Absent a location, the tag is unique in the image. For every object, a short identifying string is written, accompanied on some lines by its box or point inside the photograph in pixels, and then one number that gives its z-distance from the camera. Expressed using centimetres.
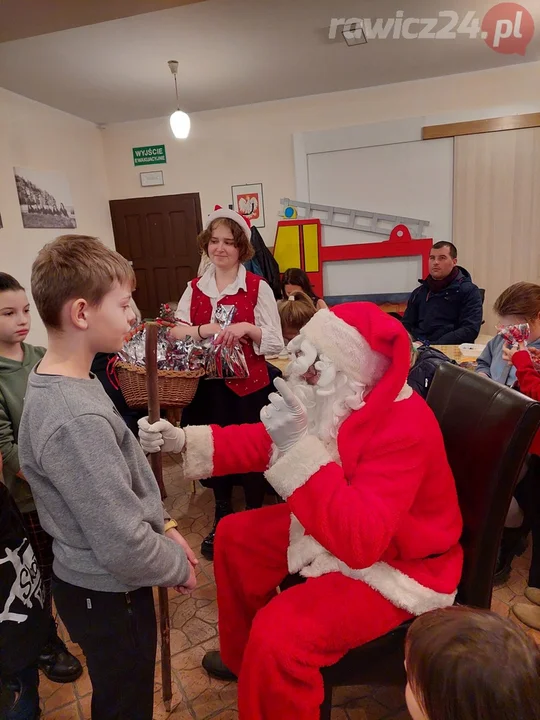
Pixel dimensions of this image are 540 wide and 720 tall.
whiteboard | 480
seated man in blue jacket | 363
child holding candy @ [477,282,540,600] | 182
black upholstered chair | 105
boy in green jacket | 148
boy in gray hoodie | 89
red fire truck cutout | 494
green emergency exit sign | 538
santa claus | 101
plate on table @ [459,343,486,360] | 269
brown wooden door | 547
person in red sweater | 176
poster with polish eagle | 527
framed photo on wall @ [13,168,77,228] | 431
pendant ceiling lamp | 415
